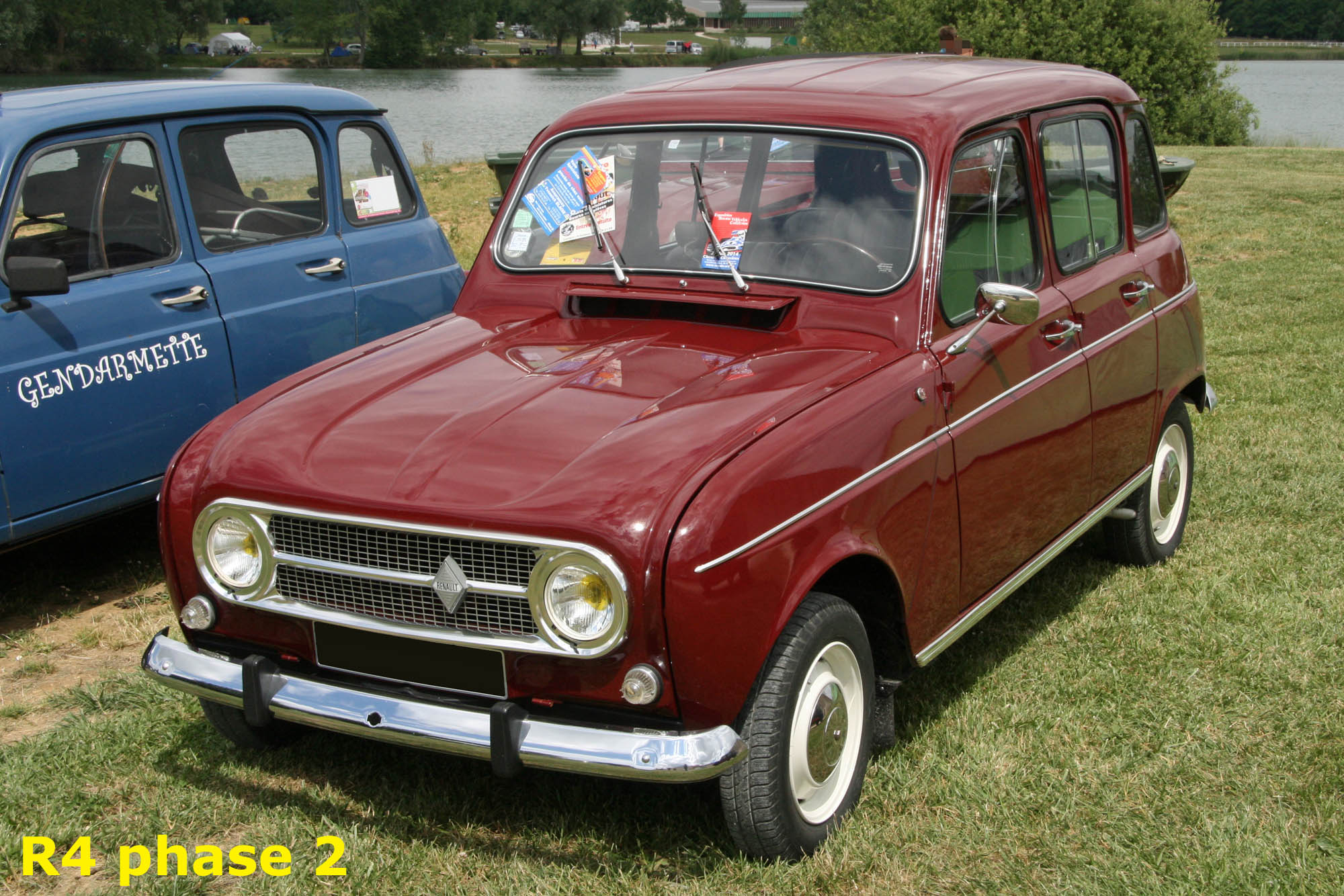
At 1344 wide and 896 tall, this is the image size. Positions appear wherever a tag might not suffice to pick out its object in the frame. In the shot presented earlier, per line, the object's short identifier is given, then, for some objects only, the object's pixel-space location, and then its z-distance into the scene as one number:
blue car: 4.86
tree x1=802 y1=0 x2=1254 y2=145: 27.30
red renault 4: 2.96
